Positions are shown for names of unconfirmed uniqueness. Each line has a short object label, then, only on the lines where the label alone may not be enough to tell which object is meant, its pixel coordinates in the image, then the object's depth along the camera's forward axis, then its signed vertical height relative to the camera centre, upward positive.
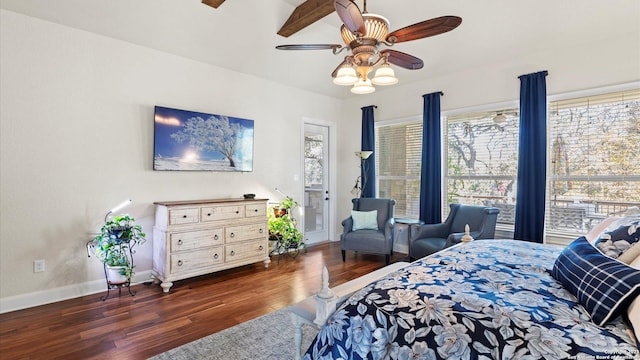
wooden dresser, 3.56 -0.72
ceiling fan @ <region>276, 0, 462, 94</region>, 2.07 +1.02
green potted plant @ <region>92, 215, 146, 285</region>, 3.25 -0.74
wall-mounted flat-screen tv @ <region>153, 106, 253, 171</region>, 3.87 +0.50
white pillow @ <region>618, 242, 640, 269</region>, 1.63 -0.38
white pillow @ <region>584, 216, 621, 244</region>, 2.06 -0.32
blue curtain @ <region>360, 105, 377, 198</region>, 5.62 +0.45
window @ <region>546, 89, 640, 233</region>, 3.42 +0.28
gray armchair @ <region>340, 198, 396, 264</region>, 4.50 -0.81
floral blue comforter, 1.12 -0.56
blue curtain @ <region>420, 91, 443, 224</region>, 4.76 +0.28
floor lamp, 5.70 +0.19
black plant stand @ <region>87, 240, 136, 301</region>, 3.30 -1.13
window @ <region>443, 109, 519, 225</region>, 4.26 +0.32
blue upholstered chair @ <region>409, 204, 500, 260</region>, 3.91 -0.65
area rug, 2.26 -1.27
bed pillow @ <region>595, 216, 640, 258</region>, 1.71 -0.31
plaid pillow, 1.21 -0.43
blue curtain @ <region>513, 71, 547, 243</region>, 3.77 +0.30
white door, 5.74 -0.06
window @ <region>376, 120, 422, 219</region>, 5.25 +0.29
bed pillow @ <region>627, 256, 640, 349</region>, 1.09 -0.50
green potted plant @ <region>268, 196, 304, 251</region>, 4.83 -0.76
